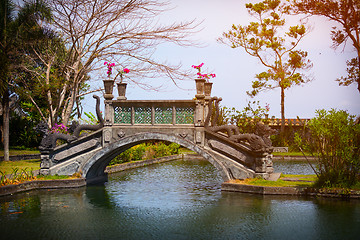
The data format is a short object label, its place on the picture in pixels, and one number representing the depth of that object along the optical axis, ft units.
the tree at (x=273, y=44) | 135.33
